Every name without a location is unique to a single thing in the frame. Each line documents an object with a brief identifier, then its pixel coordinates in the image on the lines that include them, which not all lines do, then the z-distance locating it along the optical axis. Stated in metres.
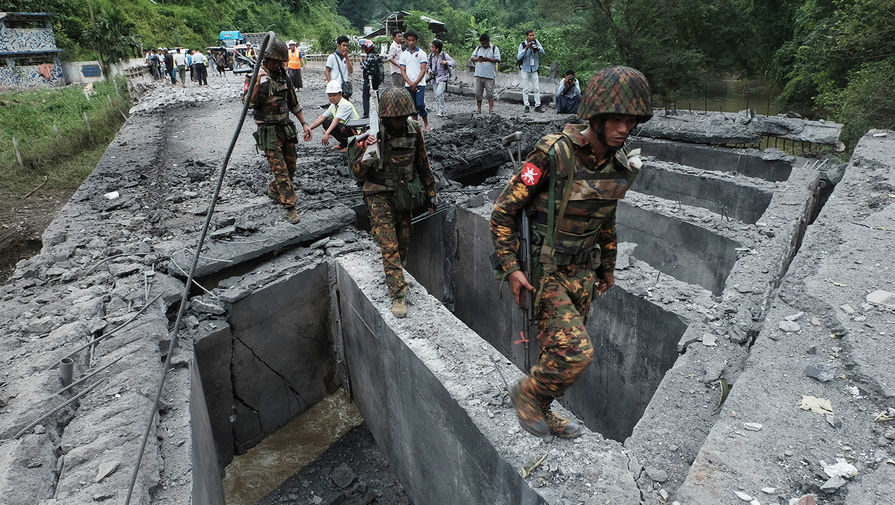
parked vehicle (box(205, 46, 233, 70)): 23.65
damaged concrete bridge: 2.29
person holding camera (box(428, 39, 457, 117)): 10.03
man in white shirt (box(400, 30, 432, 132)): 8.46
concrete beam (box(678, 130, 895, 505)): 2.02
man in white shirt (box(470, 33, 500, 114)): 9.77
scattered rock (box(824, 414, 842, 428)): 2.25
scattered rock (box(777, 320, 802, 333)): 2.94
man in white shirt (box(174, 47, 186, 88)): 18.45
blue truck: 31.33
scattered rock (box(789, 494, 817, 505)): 1.90
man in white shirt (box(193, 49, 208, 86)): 18.47
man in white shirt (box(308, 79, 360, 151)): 4.86
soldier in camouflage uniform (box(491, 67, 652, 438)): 2.09
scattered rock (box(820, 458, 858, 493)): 1.95
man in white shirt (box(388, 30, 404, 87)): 8.87
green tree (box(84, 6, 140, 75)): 25.80
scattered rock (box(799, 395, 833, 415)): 2.35
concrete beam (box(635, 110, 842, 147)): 7.73
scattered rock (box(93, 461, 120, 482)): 2.31
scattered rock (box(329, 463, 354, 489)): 4.46
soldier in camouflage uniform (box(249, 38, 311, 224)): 4.84
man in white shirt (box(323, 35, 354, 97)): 7.62
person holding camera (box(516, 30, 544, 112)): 9.88
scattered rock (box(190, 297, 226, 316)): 4.09
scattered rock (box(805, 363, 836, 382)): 2.53
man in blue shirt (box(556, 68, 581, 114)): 9.79
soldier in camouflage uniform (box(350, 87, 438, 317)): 3.67
